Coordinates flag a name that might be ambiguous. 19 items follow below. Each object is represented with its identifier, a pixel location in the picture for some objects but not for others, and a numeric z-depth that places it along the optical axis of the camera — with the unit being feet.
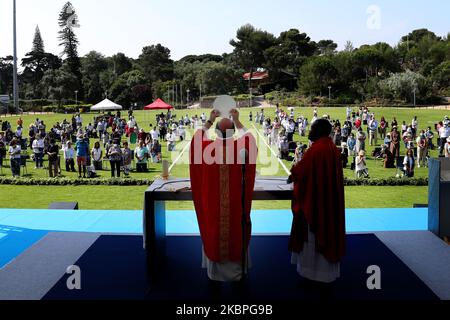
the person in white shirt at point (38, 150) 58.90
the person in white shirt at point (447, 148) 55.33
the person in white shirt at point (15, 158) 52.13
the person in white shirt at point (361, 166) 49.98
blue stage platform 25.31
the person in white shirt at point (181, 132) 80.18
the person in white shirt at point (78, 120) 80.97
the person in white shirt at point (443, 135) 66.90
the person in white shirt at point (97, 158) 55.57
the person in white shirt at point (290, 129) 67.72
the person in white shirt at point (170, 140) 72.74
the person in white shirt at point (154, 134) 71.31
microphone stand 13.85
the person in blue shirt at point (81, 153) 52.11
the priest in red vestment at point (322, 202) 15.24
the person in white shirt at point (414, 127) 76.84
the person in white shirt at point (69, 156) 57.11
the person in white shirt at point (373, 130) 74.35
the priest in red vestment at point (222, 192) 14.99
